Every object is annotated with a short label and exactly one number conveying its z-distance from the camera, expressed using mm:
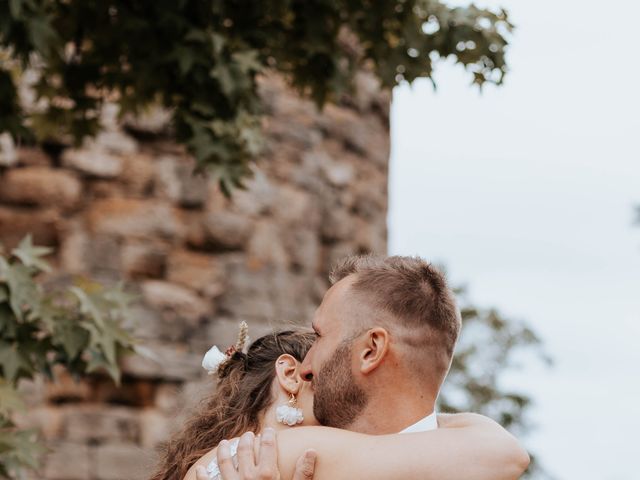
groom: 2672
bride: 2615
